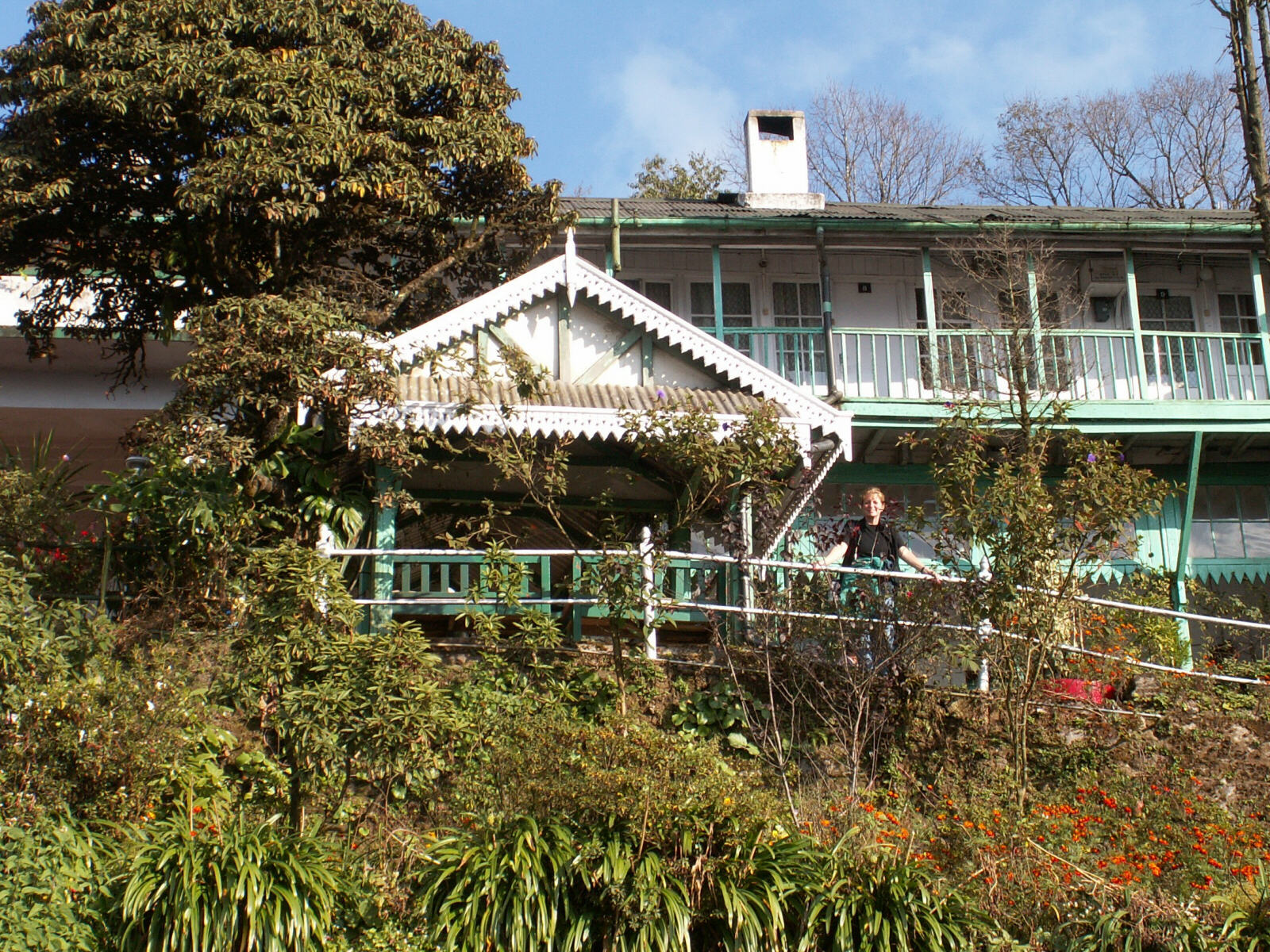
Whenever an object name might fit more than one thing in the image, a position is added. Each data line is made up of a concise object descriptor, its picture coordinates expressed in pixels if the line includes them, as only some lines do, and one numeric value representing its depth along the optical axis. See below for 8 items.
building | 14.77
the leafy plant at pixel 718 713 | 9.88
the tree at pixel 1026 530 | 9.24
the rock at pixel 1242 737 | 10.17
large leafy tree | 11.23
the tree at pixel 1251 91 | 14.60
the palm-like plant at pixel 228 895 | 6.92
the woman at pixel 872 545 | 10.60
